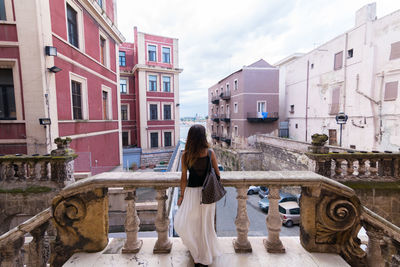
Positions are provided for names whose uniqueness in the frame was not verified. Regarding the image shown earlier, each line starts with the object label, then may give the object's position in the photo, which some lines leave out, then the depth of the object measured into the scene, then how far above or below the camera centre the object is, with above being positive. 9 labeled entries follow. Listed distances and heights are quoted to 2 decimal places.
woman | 1.88 -0.92
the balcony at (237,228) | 1.94 -1.21
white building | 12.57 +2.96
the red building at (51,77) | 6.44 +1.84
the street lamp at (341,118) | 8.66 +0.07
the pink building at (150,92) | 20.08 +3.44
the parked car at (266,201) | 13.91 -6.42
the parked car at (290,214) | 12.08 -6.27
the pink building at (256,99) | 23.64 +2.78
